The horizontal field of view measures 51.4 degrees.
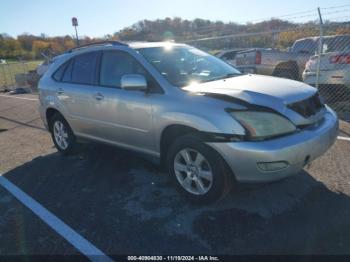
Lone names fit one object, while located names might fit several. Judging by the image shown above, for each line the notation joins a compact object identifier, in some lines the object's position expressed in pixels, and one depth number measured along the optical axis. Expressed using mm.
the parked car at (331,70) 7605
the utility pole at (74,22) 16919
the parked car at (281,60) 11039
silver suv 3479
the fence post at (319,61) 7713
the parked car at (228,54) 15348
